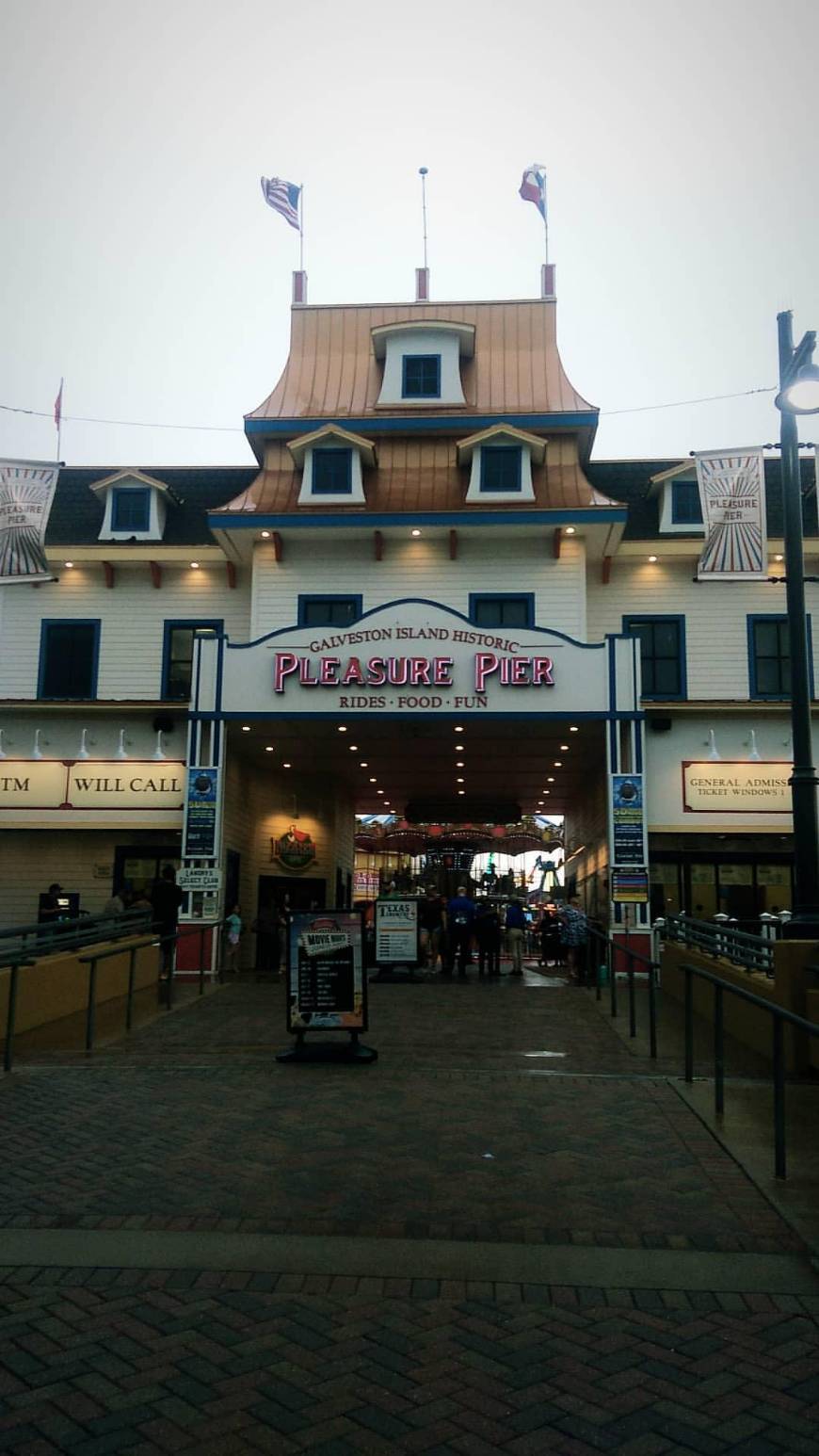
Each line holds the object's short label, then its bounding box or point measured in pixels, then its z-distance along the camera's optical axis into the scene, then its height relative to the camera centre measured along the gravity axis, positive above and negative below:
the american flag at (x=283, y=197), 29.30 +17.55
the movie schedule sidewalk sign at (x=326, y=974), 11.27 -0.64
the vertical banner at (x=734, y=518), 17.97 +6.01
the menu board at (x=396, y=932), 19.62 -0.42
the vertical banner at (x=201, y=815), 21.27 +1.62
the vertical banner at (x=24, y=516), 22.62 +7.37
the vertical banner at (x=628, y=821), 21.08 +1.56
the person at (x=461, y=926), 21.34 -0.32
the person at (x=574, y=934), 19.86 -0.42
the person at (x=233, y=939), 21.75 -0.63
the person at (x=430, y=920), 23.92 -0.26
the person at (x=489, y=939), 21.47 -0.56
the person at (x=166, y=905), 18.58 +0.00
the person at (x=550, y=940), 25.38 -0.67
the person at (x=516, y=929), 21.86 -0.38
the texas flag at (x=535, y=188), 28.94 +17.52
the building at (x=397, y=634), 21.44 +5.46
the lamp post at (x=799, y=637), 11.20 +2.74
